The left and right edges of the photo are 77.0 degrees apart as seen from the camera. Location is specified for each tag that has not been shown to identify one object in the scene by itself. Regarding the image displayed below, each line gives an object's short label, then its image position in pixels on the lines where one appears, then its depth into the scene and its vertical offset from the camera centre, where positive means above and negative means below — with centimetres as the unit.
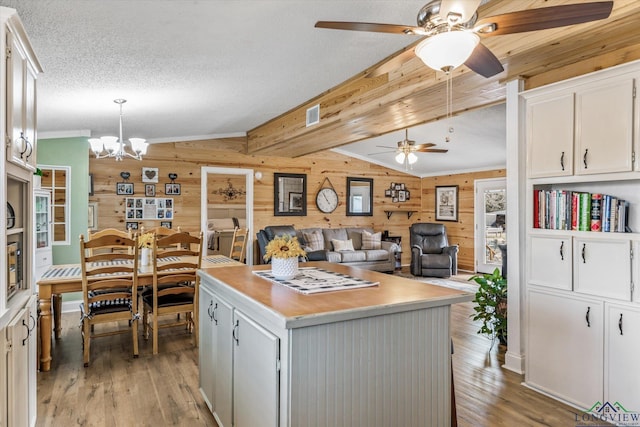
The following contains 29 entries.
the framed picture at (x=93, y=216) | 621 -6
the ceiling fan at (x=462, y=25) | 170 +86
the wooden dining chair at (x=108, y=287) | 325 -63
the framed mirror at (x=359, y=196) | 865 +35
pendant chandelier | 407 +72
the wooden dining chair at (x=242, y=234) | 449 -26
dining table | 324 -63
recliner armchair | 771 -78
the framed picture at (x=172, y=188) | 676 +41
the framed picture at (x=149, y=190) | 660 +37
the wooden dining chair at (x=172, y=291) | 351 -72
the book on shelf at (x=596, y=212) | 258 +0
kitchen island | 160 -63
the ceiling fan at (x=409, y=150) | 610 +97
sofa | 726 -64
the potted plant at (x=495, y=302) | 365 -83
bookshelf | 241 -16
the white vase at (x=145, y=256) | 401 -44
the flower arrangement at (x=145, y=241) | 393 -28
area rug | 675 -125
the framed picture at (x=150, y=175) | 657 +62
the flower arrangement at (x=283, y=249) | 239 -22
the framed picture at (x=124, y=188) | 641 +39
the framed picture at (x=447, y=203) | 884 +22
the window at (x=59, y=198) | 517 +19
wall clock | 827 +28
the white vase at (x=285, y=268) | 240 -33
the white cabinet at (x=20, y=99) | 167 +53
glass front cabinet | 463 -22
